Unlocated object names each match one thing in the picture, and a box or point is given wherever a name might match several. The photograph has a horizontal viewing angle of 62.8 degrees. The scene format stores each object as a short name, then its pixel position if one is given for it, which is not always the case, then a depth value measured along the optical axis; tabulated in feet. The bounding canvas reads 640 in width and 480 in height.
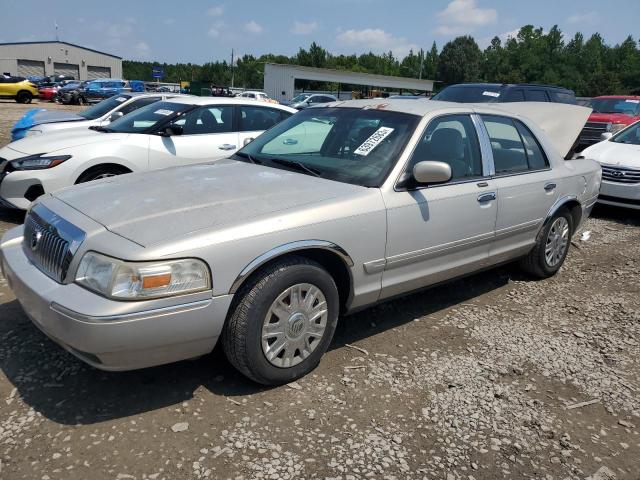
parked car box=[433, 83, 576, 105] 34.88
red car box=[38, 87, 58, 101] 116.16
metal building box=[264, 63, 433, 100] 152.56
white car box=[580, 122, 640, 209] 25.12
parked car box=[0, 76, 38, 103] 102.89
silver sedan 8.25
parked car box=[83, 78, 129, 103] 113.70
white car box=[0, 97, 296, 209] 19.01
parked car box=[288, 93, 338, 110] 97.31
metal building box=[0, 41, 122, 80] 216.54
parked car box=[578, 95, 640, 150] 40.91
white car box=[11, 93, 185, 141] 28.66
